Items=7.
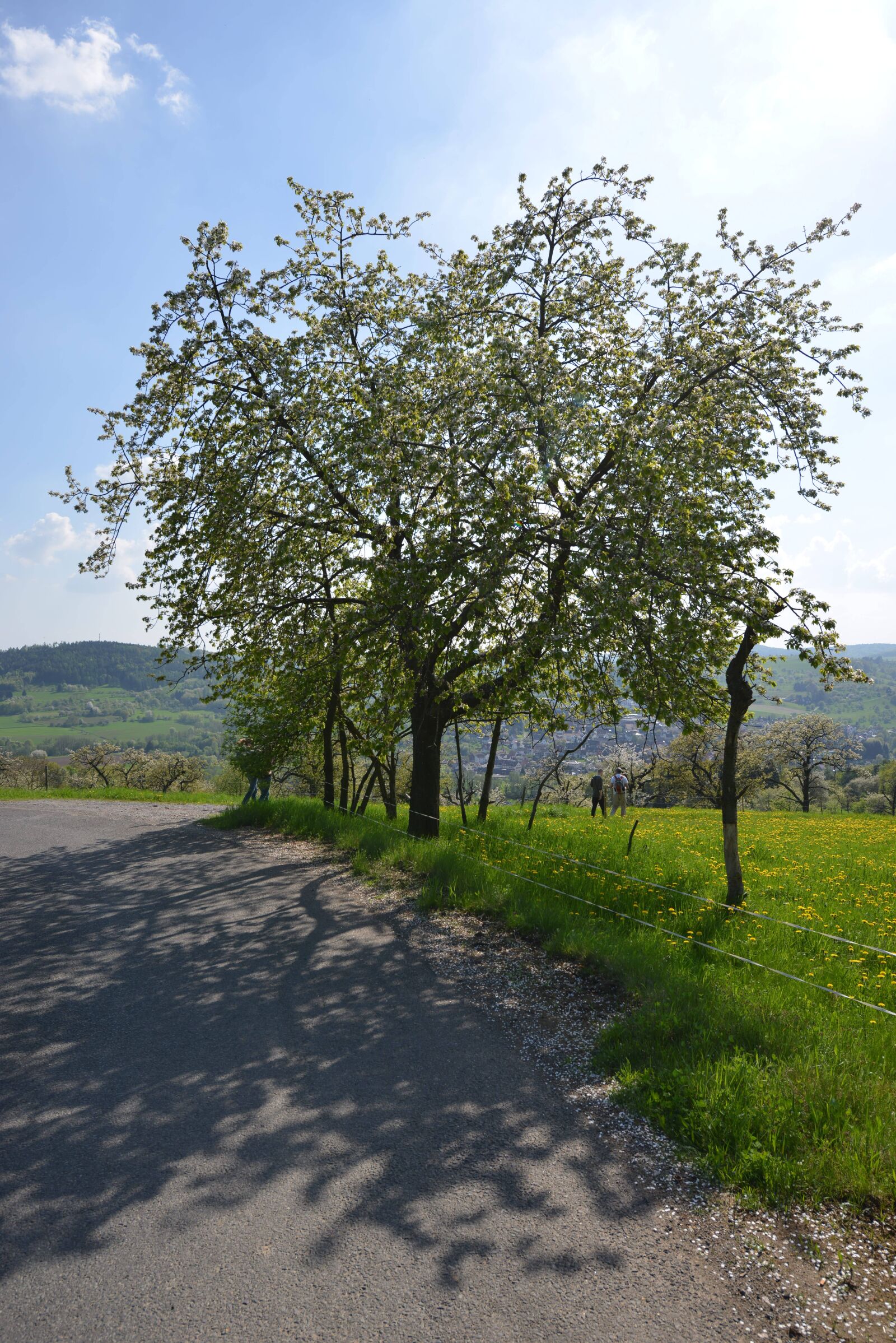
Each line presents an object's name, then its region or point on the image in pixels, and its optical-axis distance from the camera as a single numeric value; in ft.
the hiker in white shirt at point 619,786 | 85.76
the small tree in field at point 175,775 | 208.74
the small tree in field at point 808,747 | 167.12
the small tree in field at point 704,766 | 156.15
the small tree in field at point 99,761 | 201.26
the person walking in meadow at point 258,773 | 55.26
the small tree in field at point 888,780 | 240.53
